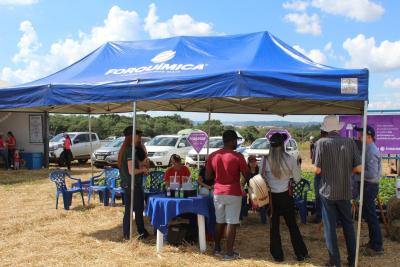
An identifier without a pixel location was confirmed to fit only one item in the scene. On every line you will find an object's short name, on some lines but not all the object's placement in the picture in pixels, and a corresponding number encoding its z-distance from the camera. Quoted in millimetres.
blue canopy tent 5453
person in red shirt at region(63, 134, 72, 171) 19473
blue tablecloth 6191
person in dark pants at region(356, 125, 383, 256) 6238
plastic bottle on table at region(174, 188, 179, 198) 6468
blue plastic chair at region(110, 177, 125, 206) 9961
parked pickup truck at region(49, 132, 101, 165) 21469
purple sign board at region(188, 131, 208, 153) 11719
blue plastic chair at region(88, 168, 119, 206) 10055
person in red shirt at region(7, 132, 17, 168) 19281
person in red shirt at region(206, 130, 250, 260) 5840
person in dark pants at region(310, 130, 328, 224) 8227
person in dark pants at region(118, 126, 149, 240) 6762
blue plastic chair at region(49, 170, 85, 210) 9828
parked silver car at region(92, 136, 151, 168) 20250
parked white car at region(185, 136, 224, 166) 19859
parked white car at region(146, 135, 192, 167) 19953
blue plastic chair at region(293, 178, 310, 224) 8305
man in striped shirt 5273
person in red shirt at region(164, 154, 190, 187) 7201
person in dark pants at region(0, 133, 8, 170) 18981
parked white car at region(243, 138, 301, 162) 19328
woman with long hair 5711
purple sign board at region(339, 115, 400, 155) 11289
